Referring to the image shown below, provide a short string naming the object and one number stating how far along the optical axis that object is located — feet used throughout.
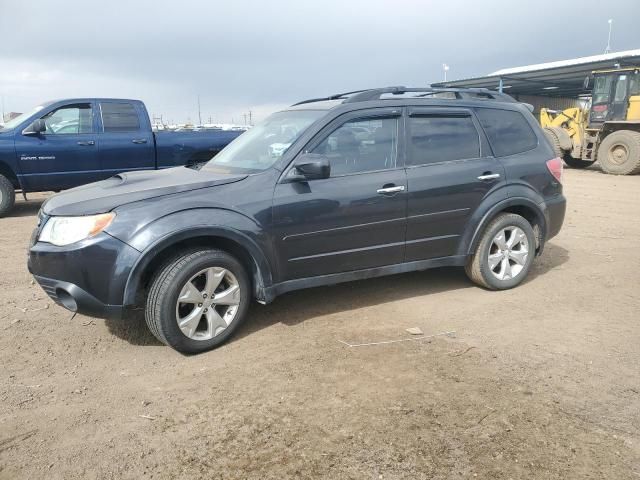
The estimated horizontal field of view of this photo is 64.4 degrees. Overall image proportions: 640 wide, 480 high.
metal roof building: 78.14
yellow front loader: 50.29
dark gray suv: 11.21
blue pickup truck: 28.02
